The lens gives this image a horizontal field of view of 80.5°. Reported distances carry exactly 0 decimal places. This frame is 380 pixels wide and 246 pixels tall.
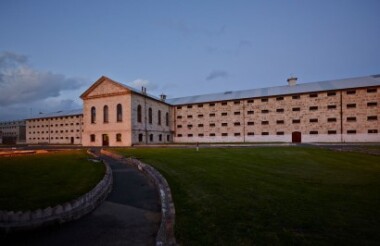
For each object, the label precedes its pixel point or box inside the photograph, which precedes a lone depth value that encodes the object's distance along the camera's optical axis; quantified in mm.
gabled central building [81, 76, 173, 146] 40781
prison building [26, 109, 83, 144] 67250
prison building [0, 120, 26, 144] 95706
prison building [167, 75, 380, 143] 38844
